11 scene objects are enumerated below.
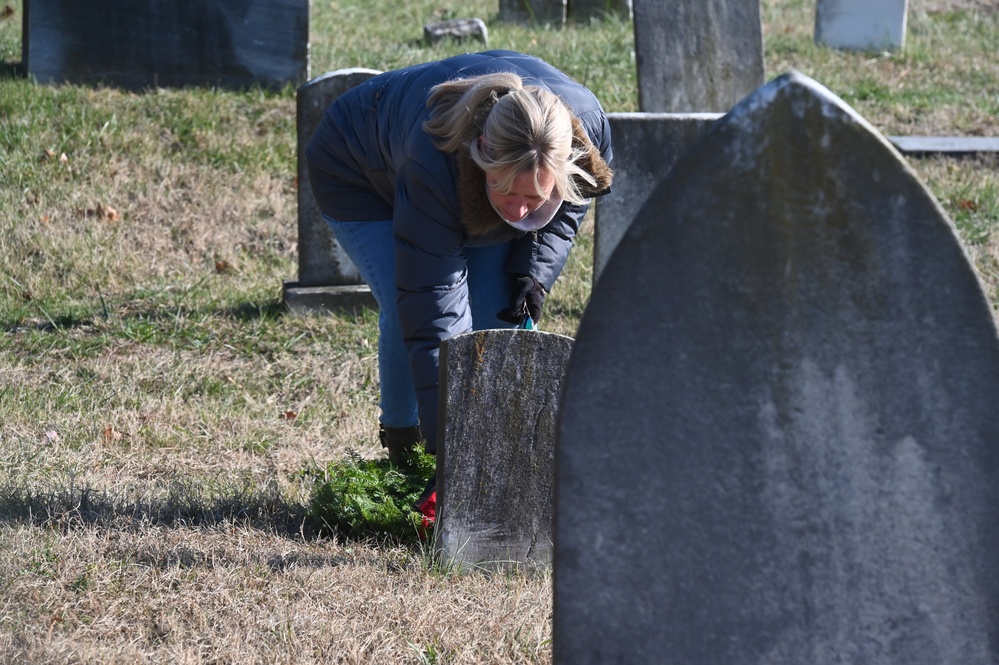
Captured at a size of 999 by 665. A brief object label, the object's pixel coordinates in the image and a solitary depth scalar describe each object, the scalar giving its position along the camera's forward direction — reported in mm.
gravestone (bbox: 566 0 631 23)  21250
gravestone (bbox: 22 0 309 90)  14187
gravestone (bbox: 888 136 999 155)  14867
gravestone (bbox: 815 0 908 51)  19984
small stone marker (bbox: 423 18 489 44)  18469
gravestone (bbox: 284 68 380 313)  10789
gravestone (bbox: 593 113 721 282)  9844
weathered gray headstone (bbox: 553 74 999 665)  3248
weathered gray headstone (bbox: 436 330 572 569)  5789
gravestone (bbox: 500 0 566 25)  21031
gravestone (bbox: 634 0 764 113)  12687
